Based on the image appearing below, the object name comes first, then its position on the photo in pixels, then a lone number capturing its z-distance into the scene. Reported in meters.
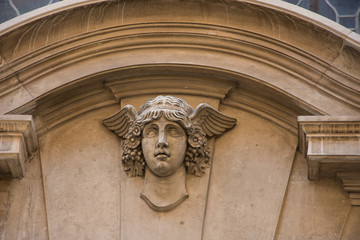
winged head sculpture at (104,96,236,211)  14.41
